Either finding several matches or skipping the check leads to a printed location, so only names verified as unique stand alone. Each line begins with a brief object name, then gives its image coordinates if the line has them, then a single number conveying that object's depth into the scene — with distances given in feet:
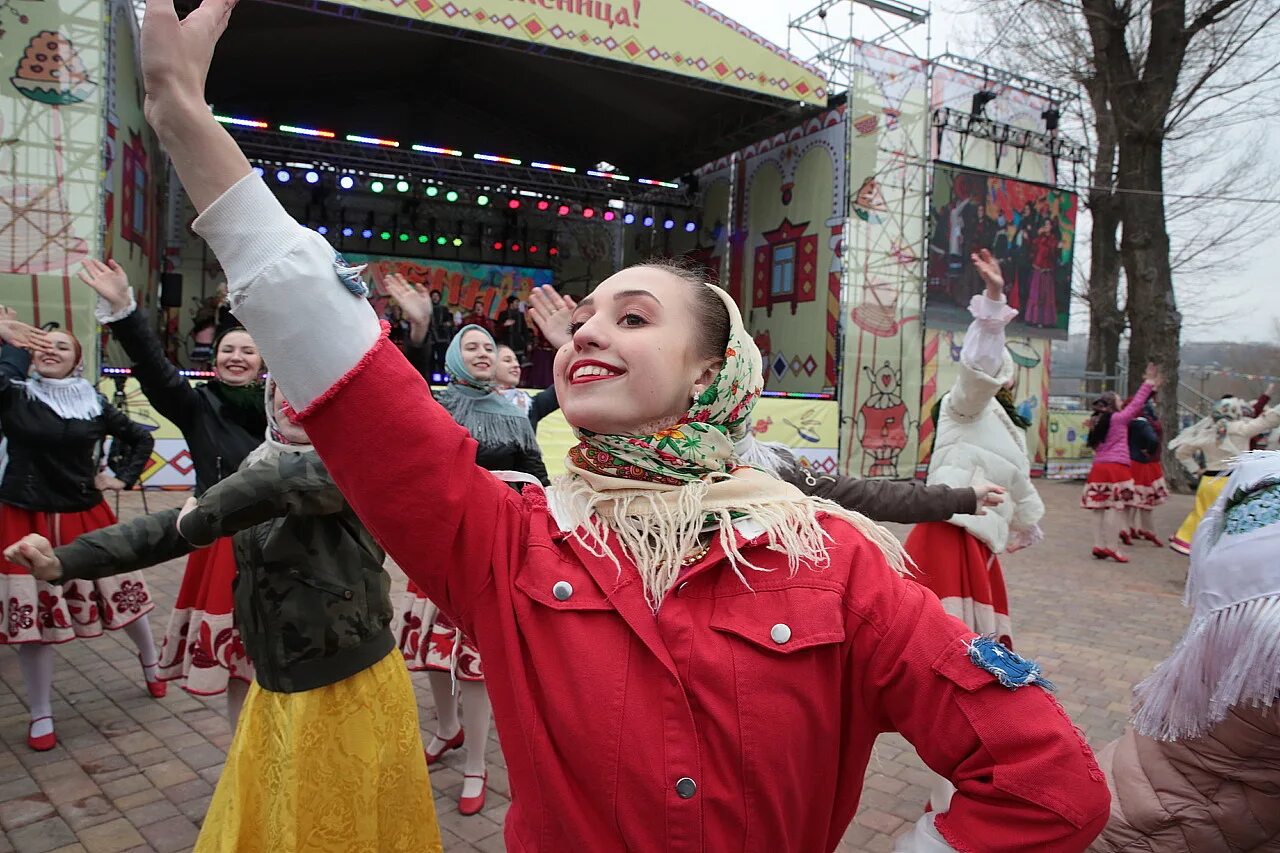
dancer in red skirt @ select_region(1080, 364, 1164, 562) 31.01
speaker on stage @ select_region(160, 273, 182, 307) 44.88
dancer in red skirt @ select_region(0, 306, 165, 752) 13.10
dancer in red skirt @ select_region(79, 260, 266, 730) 10.91
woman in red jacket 3.33
